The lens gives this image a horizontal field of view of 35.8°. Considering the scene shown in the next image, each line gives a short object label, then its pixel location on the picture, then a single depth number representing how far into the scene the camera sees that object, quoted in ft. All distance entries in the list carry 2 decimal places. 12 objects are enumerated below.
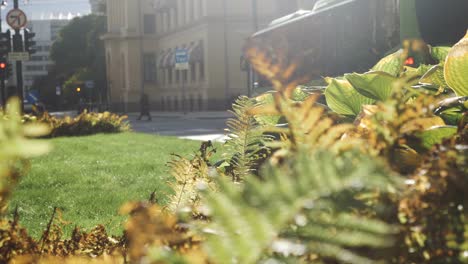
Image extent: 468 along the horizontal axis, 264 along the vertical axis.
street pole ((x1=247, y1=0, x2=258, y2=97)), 124.36
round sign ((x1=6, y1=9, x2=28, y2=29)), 88.53
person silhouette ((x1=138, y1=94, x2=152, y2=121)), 158.77
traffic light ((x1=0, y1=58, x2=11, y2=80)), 111.95
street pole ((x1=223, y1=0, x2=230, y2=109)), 176.14
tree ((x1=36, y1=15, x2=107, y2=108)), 304.71
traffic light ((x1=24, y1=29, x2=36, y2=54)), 97.46
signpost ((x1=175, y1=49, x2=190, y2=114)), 167.40
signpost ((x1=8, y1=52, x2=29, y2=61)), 85.81
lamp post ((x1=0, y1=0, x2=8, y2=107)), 115.03
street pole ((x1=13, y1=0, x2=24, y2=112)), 84.33
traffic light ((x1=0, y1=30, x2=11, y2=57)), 94.45
